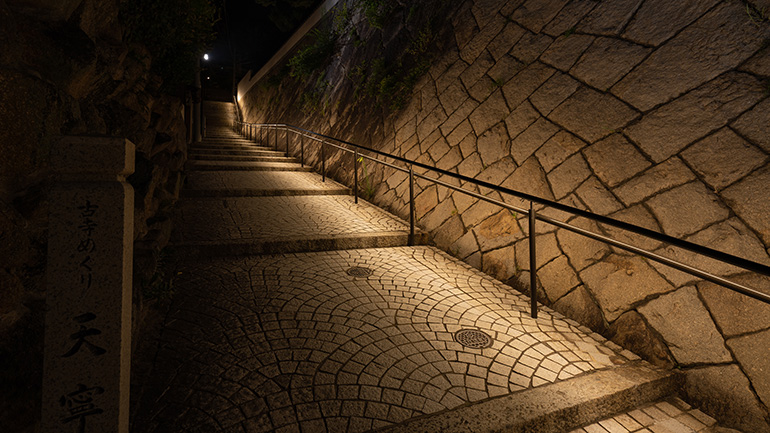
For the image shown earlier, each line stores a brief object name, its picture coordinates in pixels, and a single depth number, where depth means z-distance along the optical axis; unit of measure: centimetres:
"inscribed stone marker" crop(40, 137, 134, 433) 135
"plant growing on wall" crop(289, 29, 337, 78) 1057
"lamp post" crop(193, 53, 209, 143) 1167
